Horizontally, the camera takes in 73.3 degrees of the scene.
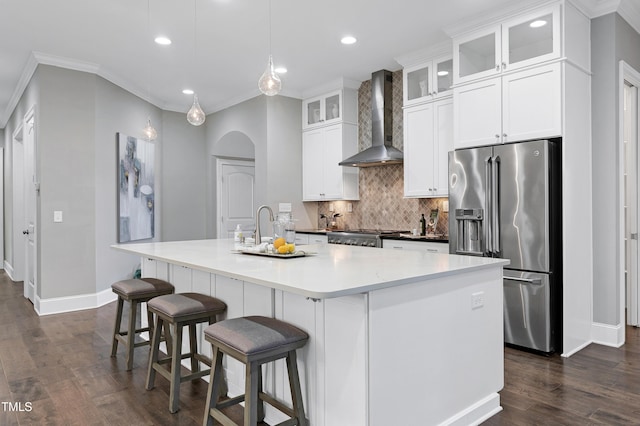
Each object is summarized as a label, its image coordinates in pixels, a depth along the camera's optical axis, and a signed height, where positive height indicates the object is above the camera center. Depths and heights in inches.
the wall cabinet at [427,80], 176.7 +55.2
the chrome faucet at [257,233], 123.9 -6.6
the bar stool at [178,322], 98.1 -26.0
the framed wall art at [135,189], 220.8 +12.6
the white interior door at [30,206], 204.4 +3.6
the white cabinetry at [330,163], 227.0 +25.9
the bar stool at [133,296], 124.3 -24.7
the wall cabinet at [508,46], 134.5 +55.1
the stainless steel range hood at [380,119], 206.1 +44.2
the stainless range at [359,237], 190.9 -12.7
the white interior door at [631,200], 162.7 +2.9
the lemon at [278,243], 110.5 -8.4
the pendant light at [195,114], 145.7 +33.0
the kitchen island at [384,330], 71.2 -22.6
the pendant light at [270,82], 120.3 +36.3
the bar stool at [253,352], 72.9 -24.5
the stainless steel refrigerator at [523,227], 133.1 -6.0
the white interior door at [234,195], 295.3 +11.4
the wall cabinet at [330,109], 225.9 +55.1
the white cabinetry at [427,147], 177.9 +26.6
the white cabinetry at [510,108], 133.2 +33.6
